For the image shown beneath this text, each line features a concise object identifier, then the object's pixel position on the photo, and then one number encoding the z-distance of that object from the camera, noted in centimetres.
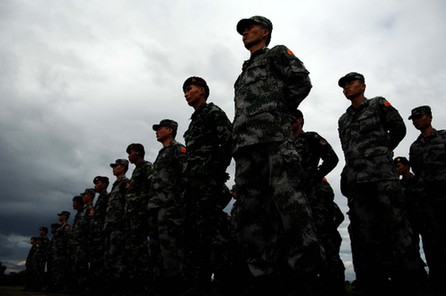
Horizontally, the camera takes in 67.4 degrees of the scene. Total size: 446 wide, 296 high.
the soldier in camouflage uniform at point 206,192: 370
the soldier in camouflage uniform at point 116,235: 650
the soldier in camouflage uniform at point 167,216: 457
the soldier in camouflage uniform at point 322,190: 464
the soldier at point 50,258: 1243
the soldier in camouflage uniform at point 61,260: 1014
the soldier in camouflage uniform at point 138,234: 606
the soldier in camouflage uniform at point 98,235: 781
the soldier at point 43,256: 1290
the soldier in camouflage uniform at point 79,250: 849
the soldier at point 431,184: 532
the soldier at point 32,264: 1380
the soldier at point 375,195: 352
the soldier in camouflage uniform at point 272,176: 245
